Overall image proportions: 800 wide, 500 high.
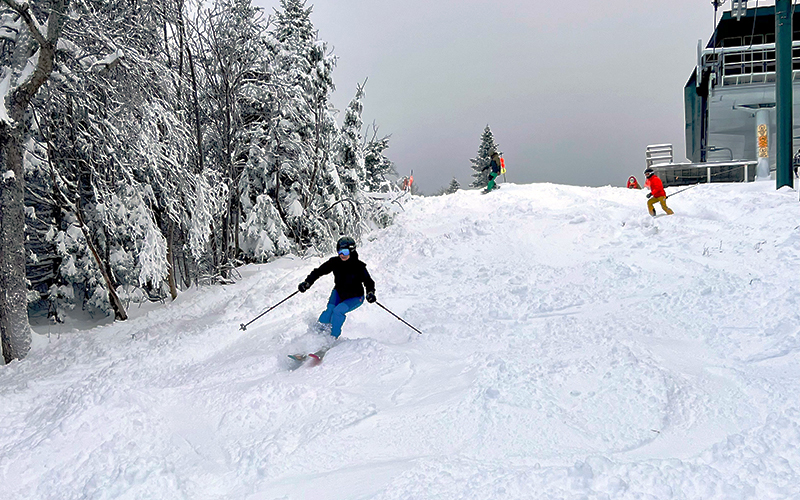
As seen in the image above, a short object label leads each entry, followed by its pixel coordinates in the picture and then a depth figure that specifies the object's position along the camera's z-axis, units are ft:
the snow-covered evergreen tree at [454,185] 201.58
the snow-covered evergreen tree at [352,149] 57.31
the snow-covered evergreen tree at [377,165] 96.41
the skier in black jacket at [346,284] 20.59
